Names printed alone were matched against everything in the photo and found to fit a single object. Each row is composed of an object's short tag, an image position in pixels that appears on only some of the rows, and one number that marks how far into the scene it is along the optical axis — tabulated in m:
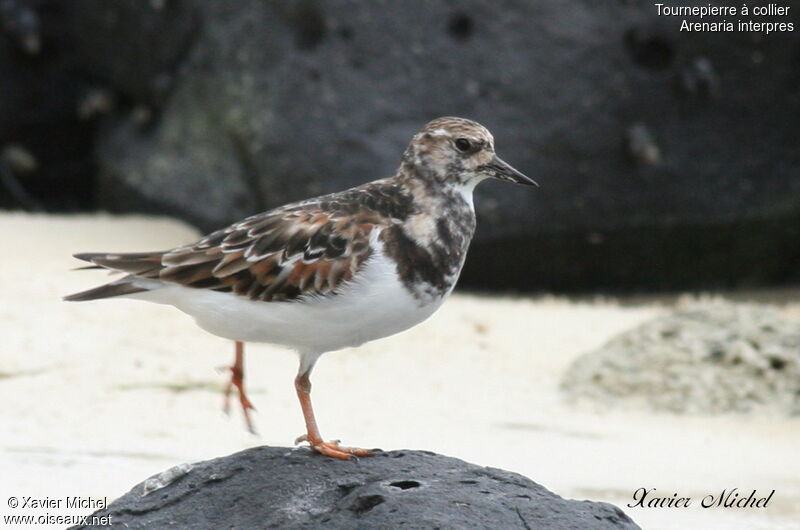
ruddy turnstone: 9.51
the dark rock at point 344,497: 8.84
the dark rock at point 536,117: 20.27
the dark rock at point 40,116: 23.89
